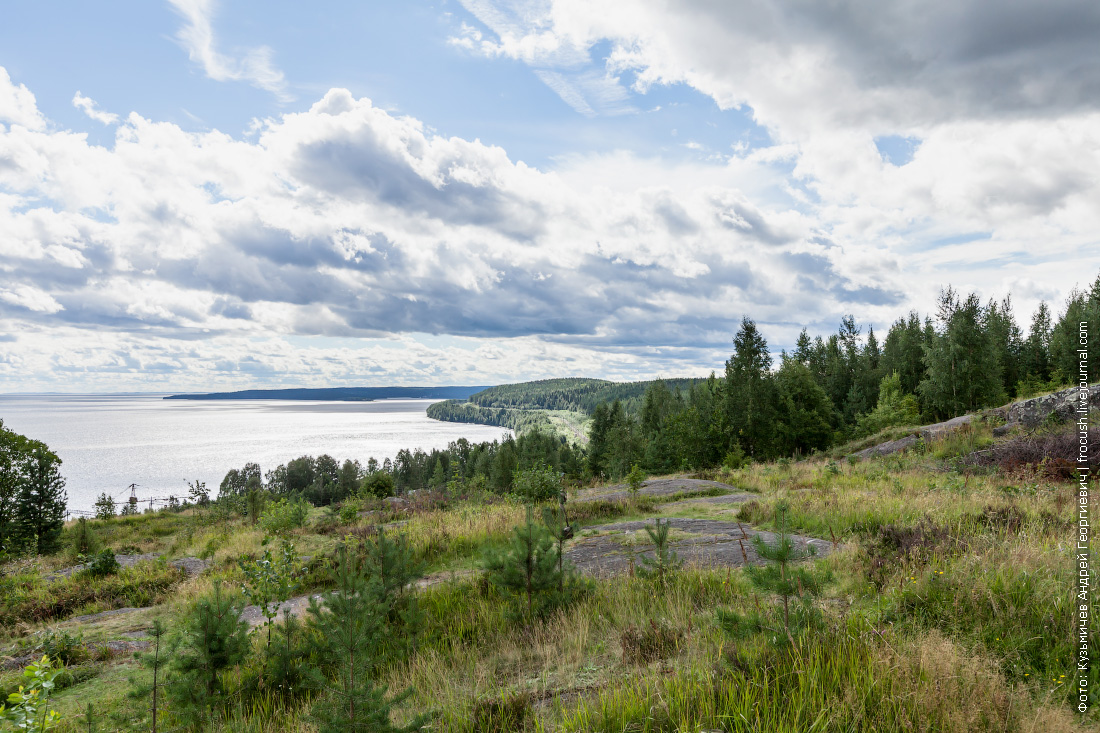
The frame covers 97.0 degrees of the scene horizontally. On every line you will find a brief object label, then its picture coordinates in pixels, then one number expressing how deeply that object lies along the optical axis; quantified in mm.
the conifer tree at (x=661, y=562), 6512
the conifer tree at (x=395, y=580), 6250
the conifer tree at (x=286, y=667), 5484
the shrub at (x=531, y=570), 6230
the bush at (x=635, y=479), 17250
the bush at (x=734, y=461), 30319
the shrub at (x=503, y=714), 3588
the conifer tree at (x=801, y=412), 45156
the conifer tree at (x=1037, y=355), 61062
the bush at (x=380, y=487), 36094
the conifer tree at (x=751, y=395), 44094
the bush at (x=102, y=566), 12922
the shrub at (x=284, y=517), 17422
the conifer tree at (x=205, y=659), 4645
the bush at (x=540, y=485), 16000
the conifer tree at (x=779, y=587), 3944
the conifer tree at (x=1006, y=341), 61753
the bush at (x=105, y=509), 37750
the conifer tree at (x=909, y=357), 64438
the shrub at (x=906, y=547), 5492
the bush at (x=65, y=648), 7355
